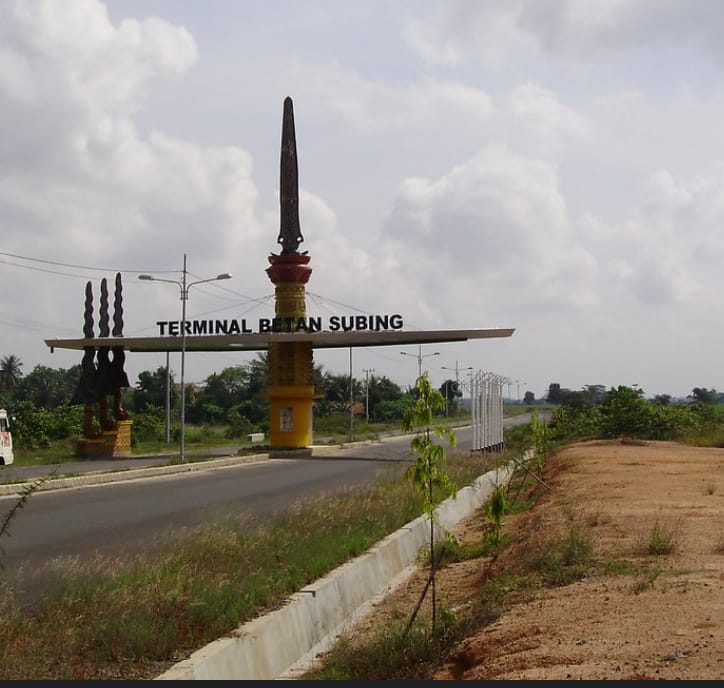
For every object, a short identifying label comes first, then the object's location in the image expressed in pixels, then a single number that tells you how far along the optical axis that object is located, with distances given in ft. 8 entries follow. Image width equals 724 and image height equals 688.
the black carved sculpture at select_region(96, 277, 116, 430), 159.12
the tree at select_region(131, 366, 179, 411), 357.10
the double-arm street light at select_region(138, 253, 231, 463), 137.54
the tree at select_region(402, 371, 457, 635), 34.45
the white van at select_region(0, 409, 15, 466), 129.39
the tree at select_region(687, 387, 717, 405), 525.51
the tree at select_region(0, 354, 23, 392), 416.34
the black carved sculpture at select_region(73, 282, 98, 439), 157.89
